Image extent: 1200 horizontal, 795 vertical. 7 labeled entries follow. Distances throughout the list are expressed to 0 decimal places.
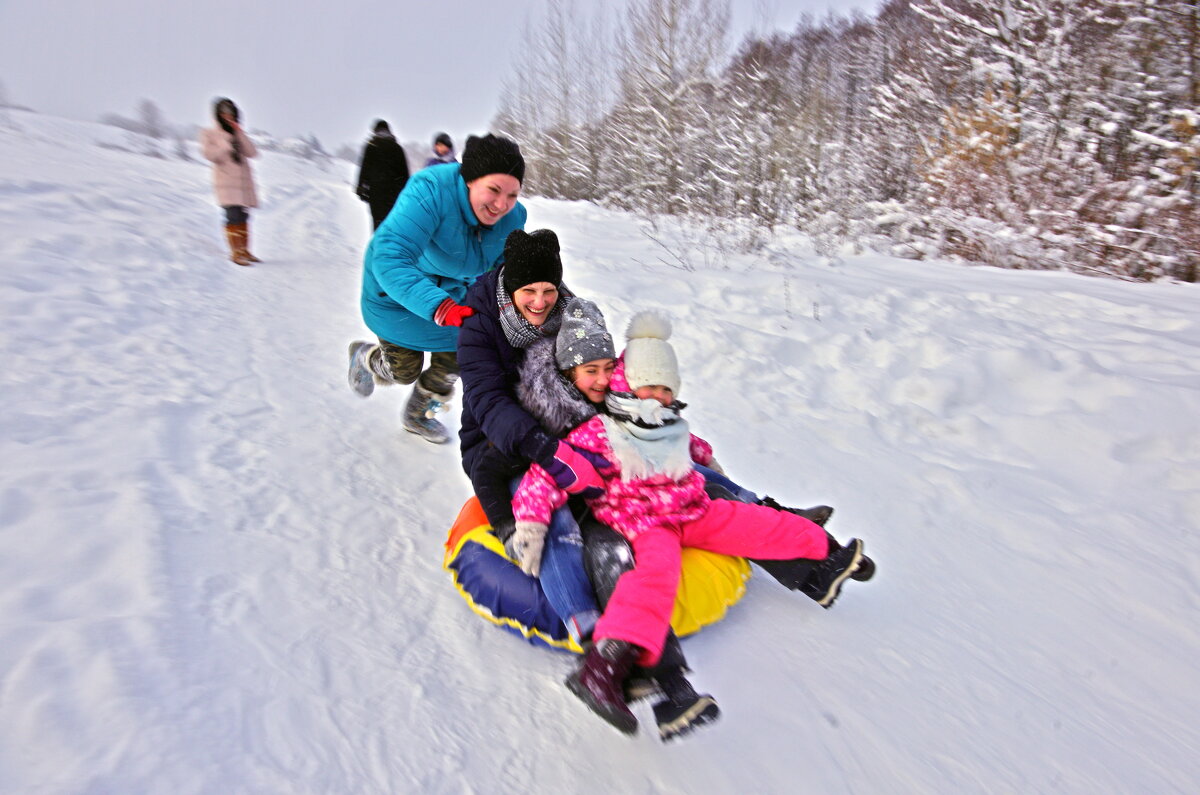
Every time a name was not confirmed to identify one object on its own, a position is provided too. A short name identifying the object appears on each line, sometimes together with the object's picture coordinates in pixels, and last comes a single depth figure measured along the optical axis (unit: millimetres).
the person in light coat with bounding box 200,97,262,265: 5613
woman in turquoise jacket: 2521
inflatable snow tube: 1848
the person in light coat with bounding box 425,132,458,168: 6551
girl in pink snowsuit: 1877
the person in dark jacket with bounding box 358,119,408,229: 4781
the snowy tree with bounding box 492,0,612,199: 16125
